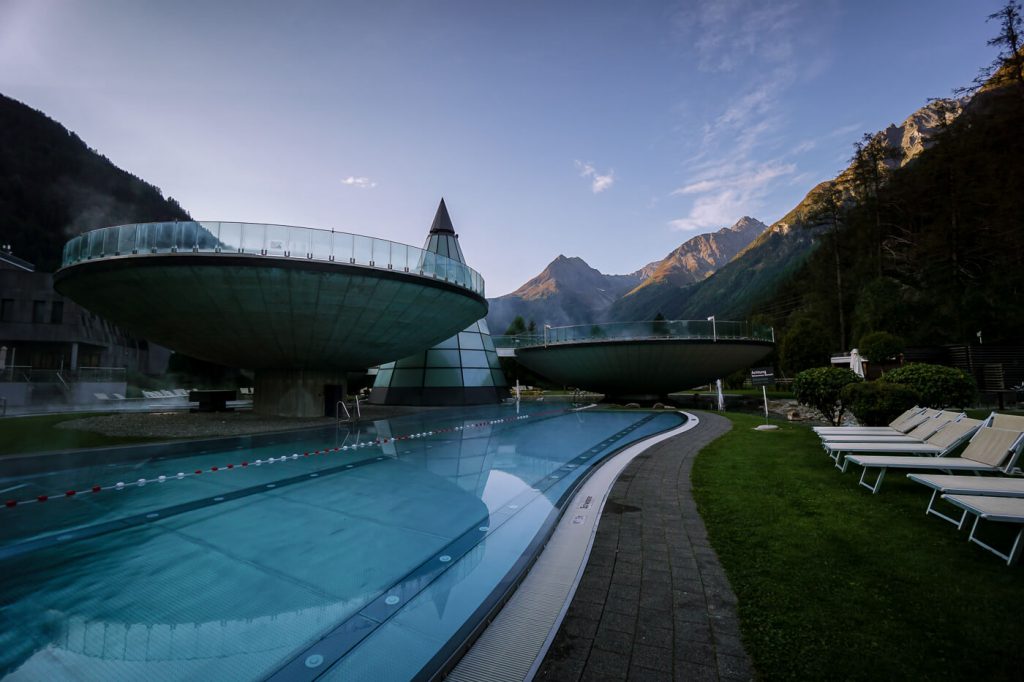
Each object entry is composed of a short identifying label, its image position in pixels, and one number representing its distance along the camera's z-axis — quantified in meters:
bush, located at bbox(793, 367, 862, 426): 11.76
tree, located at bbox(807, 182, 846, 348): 34.75
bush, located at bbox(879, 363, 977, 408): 10.45
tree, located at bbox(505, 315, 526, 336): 56.11
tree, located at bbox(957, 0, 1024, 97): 21.27
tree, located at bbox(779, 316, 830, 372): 34.75
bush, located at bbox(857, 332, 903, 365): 22.25
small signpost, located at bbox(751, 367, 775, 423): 14.65
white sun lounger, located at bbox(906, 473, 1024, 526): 4.08
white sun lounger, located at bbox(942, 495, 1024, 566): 3.41
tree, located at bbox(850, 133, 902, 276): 32.53
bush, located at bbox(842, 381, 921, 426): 10.02
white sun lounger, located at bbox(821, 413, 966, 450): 6.83
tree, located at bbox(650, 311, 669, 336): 21.75
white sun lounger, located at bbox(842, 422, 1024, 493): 5.15
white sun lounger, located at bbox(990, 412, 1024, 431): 5.45
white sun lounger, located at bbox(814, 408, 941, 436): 7.88
